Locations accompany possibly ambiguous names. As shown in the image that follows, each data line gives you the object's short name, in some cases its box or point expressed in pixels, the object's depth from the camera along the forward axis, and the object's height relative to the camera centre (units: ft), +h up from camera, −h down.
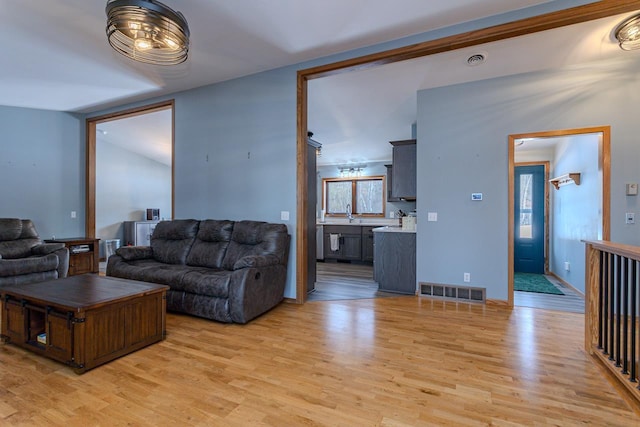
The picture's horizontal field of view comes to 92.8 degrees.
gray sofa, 9.72 -2.04
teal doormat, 14.47 -3.66
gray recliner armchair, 12.95 -2.08
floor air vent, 12.33 -3.31
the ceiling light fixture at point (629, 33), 8.47 +5.19
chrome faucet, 23.86 -0.14
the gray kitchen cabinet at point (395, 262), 13.48 -2.24
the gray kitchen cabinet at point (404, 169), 14.58 +2.08
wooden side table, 16.26 -2.36
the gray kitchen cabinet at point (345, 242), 21.65 -2.15
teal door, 18.71 -0.42
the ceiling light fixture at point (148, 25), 7.04 +4.54
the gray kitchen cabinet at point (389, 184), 15.88 +1.64
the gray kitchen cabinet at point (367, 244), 21.18 -2.21
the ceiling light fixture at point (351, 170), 24.09 +3.35
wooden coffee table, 6.81 -2.64
